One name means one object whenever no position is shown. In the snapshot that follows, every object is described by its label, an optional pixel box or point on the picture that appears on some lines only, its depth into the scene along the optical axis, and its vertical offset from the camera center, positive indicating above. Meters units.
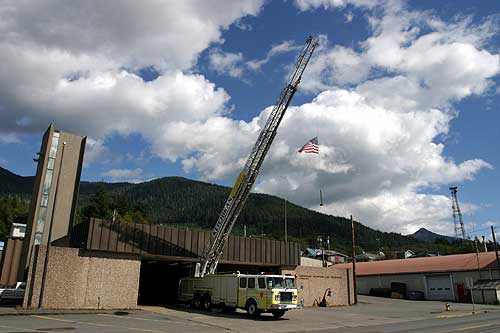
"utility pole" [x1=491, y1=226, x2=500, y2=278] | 51.24 +5.97
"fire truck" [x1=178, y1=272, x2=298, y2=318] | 25.94 -0.30
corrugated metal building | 53.41 +2.14
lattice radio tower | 119.19 +22.13
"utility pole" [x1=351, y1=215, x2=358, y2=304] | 42.56 +1.08
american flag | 31.97 +10.38
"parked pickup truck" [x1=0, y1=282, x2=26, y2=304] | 30.41 -0.64
